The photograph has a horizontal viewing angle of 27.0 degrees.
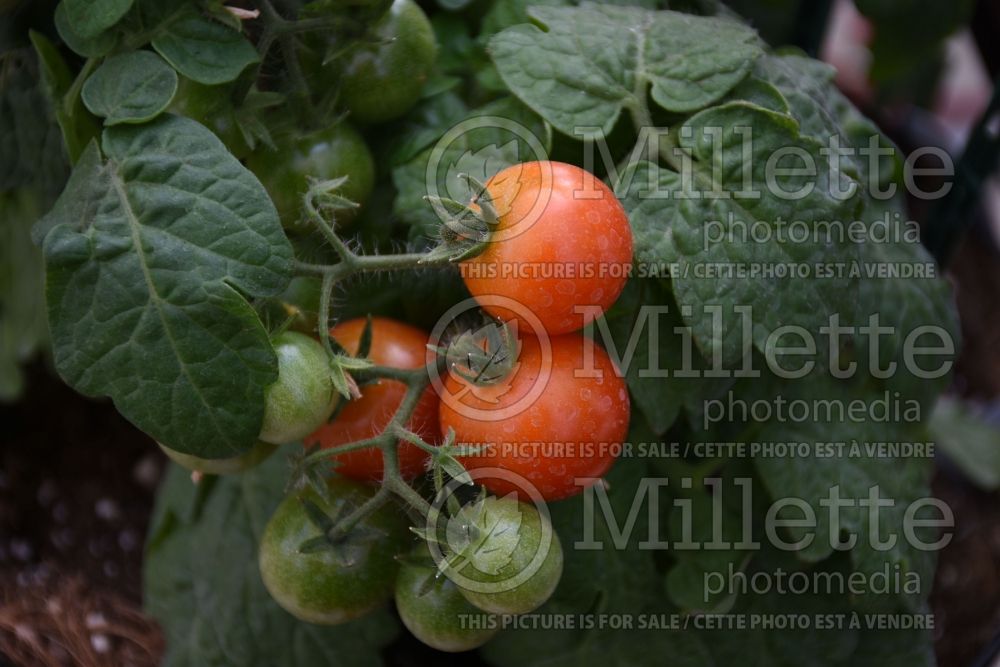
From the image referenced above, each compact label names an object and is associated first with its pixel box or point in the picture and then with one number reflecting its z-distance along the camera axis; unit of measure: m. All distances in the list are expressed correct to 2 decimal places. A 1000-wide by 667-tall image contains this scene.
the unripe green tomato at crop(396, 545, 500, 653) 0.35
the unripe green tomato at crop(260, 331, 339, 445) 0.34
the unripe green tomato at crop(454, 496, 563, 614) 0.34
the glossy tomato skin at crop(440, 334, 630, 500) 0.34
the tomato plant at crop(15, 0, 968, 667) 0.34
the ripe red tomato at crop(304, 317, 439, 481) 0.36
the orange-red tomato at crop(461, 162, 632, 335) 0.34
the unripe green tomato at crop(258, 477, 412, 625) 0.36
